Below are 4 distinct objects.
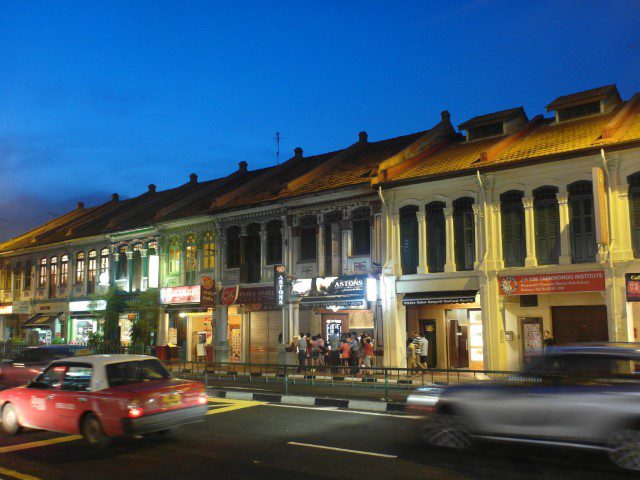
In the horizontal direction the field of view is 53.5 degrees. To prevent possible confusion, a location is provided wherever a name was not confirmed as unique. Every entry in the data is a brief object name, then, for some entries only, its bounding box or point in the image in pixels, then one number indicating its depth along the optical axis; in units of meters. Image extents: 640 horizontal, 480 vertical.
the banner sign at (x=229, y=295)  30.49
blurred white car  7.96
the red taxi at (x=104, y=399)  9.88
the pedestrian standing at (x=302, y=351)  25.97
